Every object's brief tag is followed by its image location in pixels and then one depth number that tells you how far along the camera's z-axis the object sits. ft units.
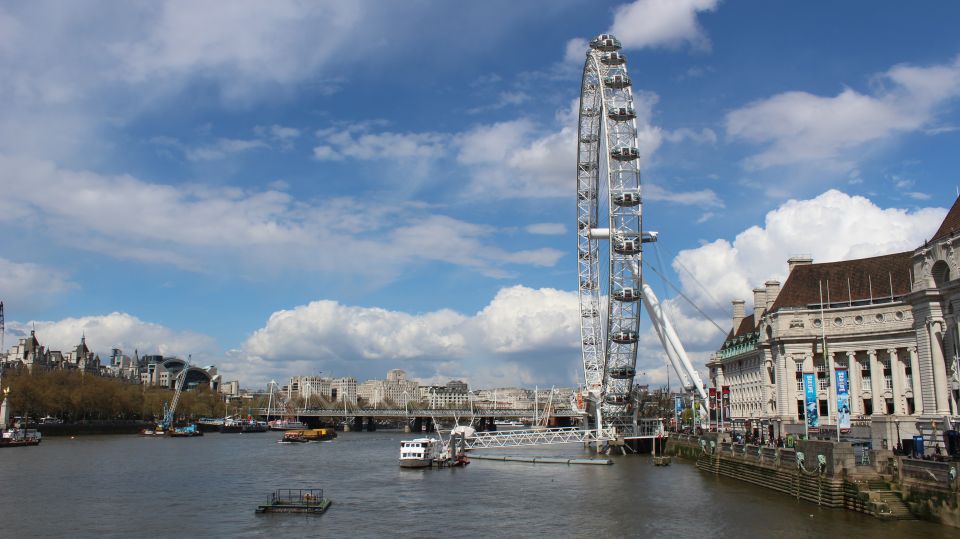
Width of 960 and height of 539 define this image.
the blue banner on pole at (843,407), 159.22
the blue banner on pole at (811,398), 173.88
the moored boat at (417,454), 249.75
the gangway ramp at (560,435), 298.35
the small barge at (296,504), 152.25
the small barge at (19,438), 339.36
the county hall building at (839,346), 244.83
